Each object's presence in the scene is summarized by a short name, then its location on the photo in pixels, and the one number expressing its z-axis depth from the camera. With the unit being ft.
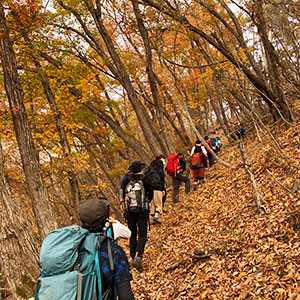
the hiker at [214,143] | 45.59
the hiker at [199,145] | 30.68
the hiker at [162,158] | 26.13
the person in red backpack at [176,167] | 29.32
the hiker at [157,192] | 24.53
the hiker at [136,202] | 16.78
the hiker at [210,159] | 40.35
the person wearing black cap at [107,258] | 7.65
